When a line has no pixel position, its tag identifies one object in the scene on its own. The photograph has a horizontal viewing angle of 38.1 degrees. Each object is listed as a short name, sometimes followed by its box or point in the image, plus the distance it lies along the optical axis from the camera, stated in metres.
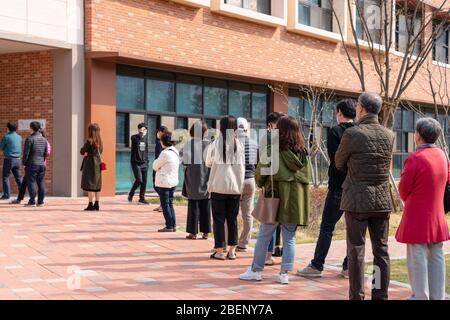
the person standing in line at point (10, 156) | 14.54
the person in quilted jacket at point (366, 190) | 5.80
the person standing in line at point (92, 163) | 12.61
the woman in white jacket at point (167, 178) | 10.22
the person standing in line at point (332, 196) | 6.91
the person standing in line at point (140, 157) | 14.52
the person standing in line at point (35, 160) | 13.16
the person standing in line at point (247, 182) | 8.07
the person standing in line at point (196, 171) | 9.10
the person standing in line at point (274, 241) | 7.74
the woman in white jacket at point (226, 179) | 7.84
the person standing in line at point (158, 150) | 13.23
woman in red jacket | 5.69
